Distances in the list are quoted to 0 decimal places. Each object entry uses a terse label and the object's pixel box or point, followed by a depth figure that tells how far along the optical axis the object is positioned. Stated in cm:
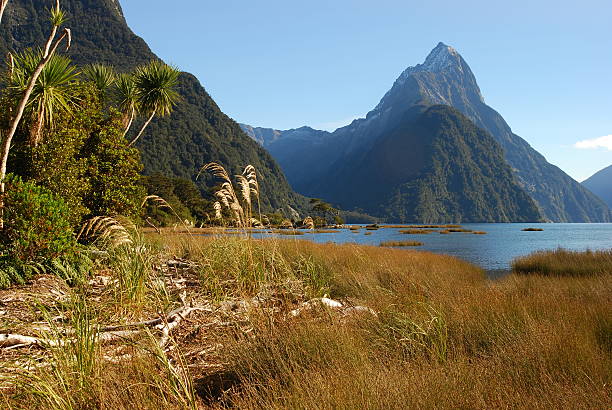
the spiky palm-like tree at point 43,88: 898
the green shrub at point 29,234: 609
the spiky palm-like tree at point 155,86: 1722
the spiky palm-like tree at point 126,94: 1652
